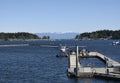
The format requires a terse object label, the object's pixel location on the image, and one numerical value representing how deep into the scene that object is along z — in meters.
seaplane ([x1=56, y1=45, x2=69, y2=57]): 107.90
